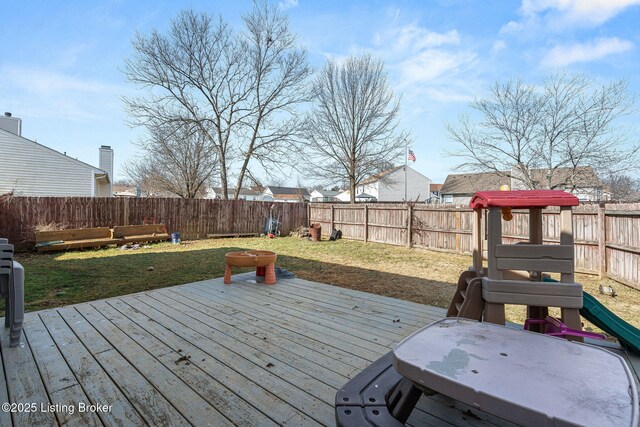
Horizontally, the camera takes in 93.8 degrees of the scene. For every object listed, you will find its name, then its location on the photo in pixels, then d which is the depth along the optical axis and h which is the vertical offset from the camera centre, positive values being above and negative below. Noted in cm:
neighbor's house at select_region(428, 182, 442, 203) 3244 +270
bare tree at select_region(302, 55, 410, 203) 1831 +601
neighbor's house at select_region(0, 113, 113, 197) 1336 +217
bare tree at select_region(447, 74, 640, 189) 1158 +381
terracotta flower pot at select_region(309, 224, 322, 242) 1232 -75
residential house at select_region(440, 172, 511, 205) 2664 +283
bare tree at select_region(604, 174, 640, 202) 1367 +135
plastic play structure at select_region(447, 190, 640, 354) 189 -38
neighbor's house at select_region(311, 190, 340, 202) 4594 +335
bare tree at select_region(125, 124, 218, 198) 1959 +357
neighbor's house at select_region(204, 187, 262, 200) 4291 +325
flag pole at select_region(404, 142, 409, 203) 1919 +417
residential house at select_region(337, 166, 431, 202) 3369 +296
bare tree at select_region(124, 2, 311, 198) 1511 +737
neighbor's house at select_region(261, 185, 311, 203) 5078 +378
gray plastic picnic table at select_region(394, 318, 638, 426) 96 -62
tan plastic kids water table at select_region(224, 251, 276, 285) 439 -69
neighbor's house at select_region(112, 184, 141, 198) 2839 +353
